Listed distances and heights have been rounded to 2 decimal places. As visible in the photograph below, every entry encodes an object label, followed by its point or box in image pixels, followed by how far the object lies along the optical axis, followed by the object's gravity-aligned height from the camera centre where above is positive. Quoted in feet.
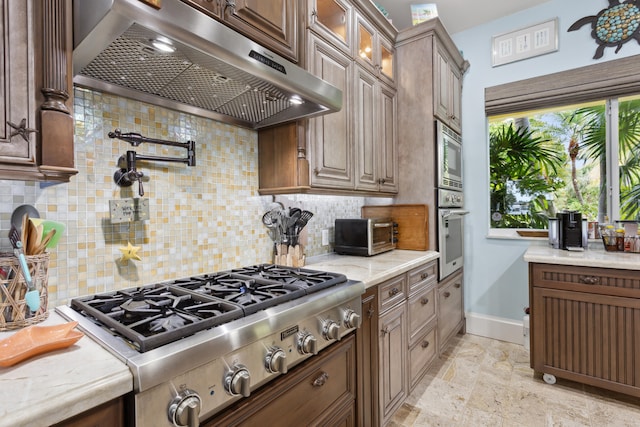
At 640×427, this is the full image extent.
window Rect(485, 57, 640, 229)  8.49 +1.78
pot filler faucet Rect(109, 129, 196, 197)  4.22 +0.70
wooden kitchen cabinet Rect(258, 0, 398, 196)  5.70 +1.91
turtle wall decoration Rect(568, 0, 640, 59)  8.05 +4.69
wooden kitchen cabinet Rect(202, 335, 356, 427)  3.14 -2.13
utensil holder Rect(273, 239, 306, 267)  6.16 -0.84
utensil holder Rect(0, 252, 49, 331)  2.87 -0.68
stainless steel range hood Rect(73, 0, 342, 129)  2.91 +1.70
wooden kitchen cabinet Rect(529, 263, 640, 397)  6.41 -2.51
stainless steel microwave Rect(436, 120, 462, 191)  8.27 +1.43
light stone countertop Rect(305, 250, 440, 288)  5.46 -1.08
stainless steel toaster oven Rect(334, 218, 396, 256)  7.26 -0.62
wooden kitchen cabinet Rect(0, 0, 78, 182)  2.61 +1.06
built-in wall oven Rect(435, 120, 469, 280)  8.23 +0.23
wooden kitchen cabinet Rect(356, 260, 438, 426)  5.11 -2.49
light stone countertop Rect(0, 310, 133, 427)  1.85 -1.10
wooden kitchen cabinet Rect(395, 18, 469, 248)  8.14 +2.59
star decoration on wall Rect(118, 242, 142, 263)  4.21 -0.51
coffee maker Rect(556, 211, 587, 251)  8.04 -0.64
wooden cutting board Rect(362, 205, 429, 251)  8.08 -0.35
